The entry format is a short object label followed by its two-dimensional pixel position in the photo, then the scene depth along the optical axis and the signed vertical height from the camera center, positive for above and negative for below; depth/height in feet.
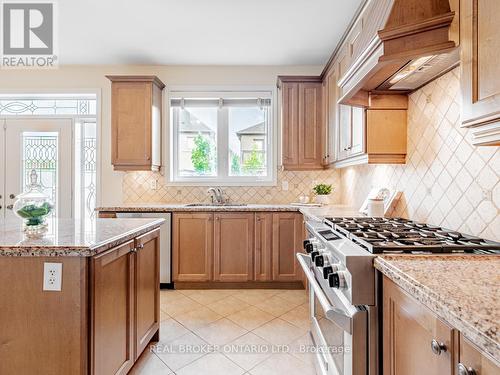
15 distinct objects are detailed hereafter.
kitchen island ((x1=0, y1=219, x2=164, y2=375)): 4.17 -1.73
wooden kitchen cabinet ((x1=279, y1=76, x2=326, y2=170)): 11.30 +2.54
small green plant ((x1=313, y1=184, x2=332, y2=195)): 11.32 -0.06
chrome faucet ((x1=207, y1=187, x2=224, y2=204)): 11.89 -0.32
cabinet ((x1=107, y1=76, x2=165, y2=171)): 11.18 +2.49
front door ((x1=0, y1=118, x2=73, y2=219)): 12.33 +1.51
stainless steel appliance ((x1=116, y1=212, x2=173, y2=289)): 10.33 -1.96
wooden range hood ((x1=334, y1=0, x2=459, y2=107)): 3.92 +2.11
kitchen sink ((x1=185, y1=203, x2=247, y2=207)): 11.92 -0.70
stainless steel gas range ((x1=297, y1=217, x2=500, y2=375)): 3.56 -1.21
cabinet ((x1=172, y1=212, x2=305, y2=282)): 10.44 -2.11
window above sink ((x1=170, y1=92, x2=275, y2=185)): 12.55 +2.15
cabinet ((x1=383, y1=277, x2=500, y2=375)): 2.12 -1.34
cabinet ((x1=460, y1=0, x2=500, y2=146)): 2.98 +1.29
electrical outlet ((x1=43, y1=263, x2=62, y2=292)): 4.16 -1.28
